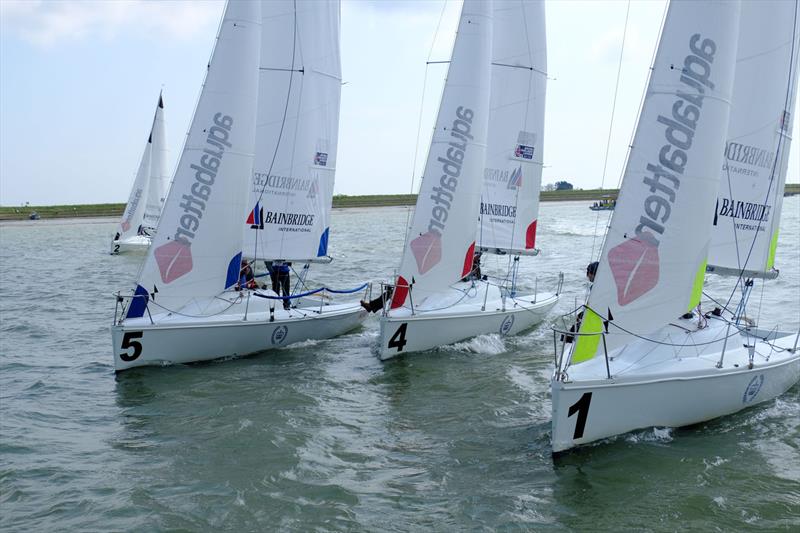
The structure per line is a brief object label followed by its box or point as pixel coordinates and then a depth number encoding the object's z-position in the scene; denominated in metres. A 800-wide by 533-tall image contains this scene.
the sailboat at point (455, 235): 12.13
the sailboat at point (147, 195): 31.08
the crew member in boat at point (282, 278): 13.32
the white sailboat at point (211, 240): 11.09
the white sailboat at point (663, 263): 7.61
